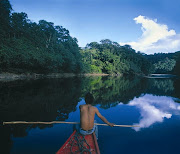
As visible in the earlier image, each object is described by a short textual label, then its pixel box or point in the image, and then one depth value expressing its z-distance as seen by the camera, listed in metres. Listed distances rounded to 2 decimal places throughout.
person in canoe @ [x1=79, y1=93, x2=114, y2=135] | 3.04
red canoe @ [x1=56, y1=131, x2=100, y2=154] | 2.51
